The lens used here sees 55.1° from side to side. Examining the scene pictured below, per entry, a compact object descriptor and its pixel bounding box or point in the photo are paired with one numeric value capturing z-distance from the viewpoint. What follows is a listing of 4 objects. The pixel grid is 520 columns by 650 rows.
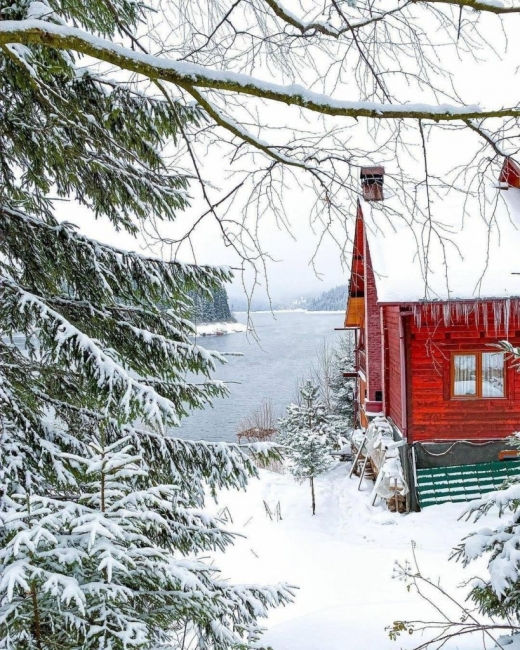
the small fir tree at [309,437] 12.66
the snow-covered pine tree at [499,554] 2.81
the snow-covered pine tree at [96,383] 1.97
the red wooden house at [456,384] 9.17
